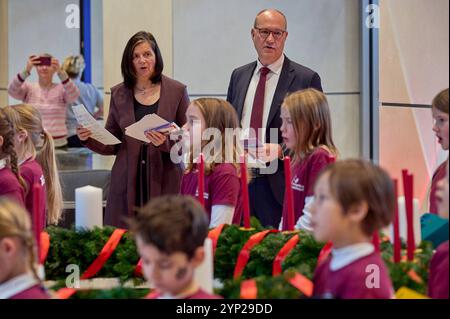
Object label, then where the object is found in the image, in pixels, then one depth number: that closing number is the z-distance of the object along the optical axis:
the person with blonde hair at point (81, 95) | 8.23
